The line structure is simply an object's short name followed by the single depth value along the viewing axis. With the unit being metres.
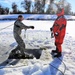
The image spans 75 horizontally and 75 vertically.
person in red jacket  2.71
